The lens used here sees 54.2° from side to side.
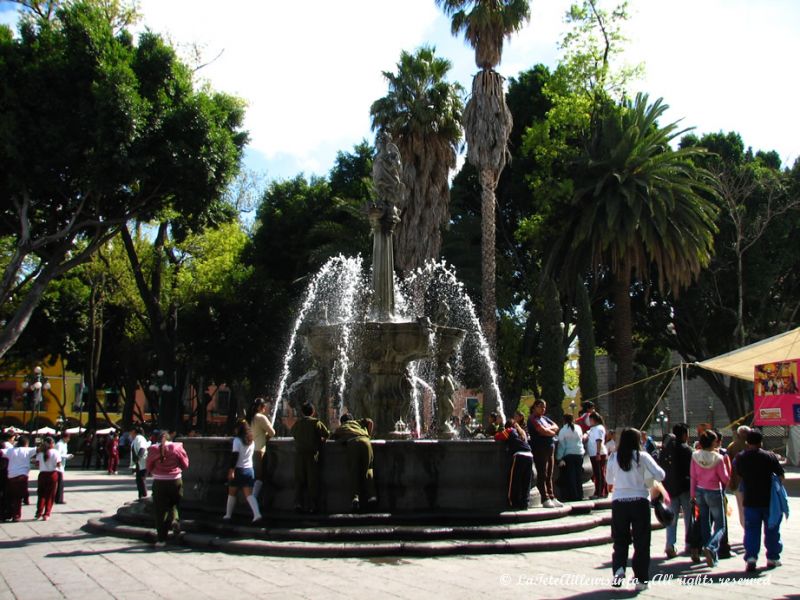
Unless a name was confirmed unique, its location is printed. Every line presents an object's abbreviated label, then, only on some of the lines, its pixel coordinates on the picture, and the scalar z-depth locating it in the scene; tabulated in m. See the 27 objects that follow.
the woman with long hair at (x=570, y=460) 11.77
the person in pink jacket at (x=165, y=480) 9.37
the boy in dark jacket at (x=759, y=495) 7.94
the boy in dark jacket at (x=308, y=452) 9.55
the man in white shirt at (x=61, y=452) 14.61
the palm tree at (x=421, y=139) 28.33
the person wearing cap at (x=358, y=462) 9.56
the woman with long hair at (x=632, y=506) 6.77
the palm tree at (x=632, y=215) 29.03
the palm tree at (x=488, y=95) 27.91
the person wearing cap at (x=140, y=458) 14.23
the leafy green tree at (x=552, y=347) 30.84
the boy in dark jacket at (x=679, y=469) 8.70
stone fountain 9.88
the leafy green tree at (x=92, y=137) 20.09
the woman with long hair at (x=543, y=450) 10.59
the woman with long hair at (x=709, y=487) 8.09
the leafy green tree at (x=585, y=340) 31.61
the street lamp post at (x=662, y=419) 51.50
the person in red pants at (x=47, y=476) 12.69
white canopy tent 16.38
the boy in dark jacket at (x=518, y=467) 9.83
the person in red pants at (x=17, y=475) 12.56
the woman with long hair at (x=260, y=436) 10.17
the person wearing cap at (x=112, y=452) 25.80
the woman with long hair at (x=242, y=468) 9.70
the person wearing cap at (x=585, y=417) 13.39
